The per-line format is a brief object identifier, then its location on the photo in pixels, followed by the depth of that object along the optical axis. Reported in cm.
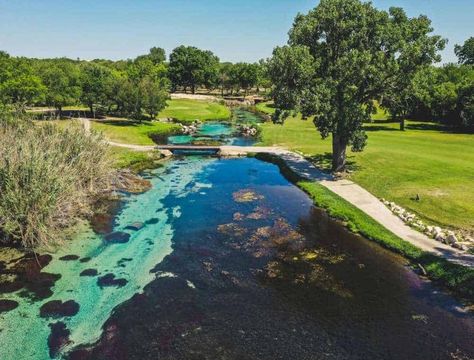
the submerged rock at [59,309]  2222
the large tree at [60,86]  7806
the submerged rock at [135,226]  3453
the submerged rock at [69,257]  2855
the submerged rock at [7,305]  2236
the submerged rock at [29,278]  2425
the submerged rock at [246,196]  4266
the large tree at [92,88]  8216
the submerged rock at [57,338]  1939
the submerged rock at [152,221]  3591
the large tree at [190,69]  16050
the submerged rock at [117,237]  3190
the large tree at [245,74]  15925
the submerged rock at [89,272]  2666
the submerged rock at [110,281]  2561
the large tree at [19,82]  6515
